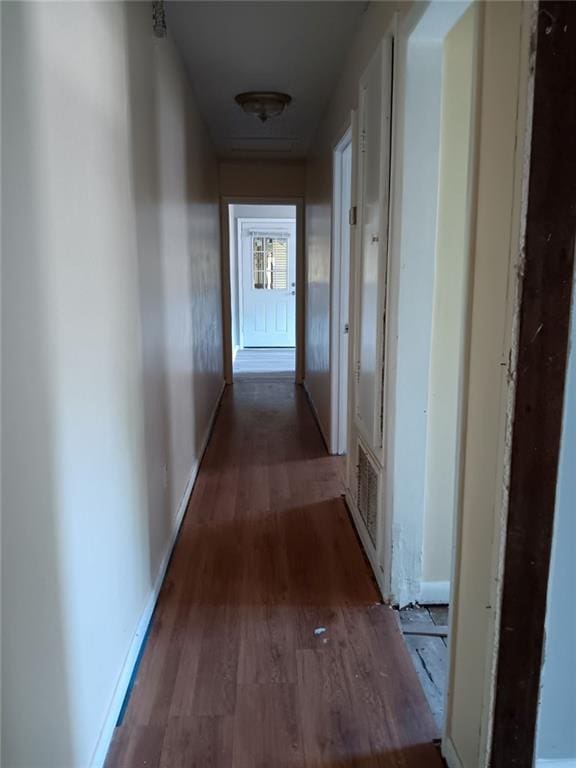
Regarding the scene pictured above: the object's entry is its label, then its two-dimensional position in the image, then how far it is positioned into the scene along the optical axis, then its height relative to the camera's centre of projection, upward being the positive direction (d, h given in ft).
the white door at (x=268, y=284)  29.89 -0.04
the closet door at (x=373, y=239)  6.83 +0.57
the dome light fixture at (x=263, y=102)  11.71 +3.76
